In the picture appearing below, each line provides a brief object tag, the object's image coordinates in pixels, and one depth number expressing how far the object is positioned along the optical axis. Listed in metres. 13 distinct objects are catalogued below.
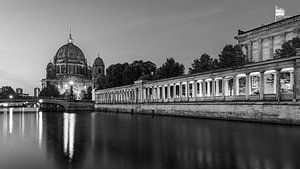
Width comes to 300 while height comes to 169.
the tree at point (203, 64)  62.28
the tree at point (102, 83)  118.94
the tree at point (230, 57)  58.75
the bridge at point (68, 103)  108.69
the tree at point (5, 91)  173.35
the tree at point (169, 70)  79.12
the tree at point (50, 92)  179.38
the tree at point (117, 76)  111.39
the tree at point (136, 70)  106.19
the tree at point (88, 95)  156.36
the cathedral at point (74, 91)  194.77
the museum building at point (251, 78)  38.26
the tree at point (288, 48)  50.03
